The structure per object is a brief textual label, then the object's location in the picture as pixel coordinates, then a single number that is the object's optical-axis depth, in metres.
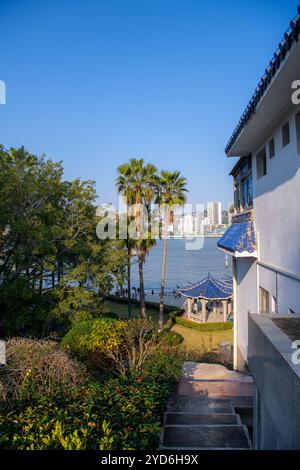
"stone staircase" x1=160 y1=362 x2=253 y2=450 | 6.42
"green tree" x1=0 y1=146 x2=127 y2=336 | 15.71
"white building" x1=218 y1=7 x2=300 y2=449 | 3.85
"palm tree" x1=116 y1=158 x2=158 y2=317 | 27.09
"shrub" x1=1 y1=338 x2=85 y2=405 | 6.26
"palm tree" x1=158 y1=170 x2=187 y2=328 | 28.03
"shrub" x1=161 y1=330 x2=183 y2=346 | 22.88
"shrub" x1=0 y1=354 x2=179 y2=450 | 4.57
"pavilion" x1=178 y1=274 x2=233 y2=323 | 31.72
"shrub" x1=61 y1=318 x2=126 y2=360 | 11.18
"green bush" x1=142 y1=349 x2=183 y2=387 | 9.30
